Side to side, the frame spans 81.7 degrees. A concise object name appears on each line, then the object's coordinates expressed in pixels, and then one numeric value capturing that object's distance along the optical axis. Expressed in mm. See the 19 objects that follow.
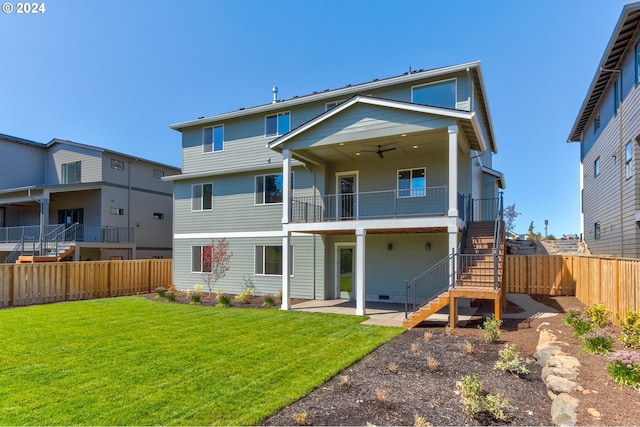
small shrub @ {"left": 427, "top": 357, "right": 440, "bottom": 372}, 6117
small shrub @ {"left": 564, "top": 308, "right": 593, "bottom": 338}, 6945
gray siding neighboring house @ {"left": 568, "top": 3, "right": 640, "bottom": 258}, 11883
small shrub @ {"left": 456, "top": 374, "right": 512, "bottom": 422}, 4316
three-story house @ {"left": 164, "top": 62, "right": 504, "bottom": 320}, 11625
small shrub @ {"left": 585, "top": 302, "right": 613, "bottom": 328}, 7730
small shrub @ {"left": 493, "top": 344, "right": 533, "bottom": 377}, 5844
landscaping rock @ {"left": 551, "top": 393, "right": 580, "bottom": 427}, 3872
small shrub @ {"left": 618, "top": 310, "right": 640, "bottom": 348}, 5990
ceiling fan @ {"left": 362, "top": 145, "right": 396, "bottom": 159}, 13324
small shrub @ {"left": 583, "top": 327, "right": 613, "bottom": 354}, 5934
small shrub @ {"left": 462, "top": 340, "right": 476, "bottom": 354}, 7154
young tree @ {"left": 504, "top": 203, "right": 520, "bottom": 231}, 33562
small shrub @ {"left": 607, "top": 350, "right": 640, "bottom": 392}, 4511
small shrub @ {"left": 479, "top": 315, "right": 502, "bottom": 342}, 7965
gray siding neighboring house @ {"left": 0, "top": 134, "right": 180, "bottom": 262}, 20969
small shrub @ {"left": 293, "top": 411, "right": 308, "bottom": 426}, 4230
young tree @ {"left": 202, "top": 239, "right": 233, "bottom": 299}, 16578
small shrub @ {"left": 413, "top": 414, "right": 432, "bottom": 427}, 3930
